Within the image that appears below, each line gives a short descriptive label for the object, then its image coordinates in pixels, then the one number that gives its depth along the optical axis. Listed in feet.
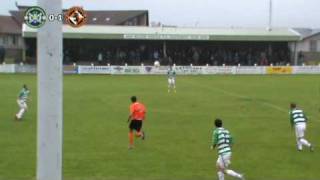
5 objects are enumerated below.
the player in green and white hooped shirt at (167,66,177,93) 152.76
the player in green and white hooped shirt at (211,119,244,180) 45.88
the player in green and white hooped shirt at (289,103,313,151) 64.49
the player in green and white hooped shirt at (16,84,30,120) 91.85
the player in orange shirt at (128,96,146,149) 66.39
